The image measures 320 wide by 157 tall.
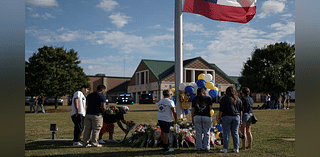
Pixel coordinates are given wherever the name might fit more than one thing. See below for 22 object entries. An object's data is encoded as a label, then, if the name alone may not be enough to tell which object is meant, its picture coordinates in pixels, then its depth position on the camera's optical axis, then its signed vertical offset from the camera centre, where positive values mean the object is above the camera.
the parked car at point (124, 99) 42.47 -1.10
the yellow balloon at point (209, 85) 9.35 +0.22
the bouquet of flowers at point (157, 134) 8.91 -1.38
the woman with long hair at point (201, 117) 7.73 -0.70
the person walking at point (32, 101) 27.59 -0.90
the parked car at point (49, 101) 43.62 -1.42
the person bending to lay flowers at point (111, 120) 9.75 -0.99
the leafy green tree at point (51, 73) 29.53 +2.01
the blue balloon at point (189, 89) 9.39 +0.09
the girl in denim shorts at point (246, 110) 7.97 -0.53
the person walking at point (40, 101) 27.18 -0.89
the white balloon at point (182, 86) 9.59 +0.20
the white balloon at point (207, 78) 9.66 +0.48
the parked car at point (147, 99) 43.47 -1.13
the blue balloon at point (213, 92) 9.34 -0.01
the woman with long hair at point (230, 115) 7.60 -0.64
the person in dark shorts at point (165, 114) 7.69 -0.62
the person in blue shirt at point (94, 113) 8.42 -0.64
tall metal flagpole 9.88 +1.60
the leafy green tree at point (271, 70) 33.22 +2.68
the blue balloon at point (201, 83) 9.53 +0.30
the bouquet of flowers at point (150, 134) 8.91 -1.37
